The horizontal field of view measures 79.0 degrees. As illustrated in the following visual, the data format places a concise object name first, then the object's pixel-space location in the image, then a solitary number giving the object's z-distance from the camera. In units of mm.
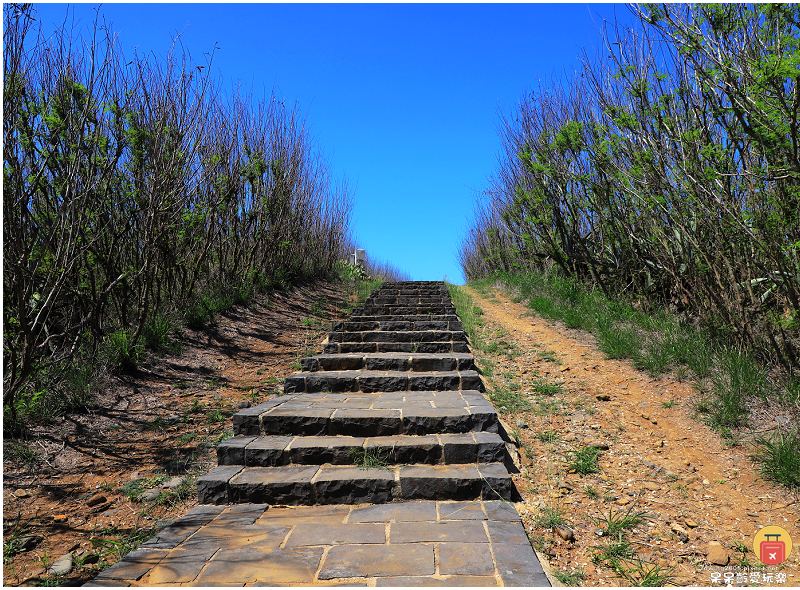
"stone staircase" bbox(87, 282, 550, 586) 2533
